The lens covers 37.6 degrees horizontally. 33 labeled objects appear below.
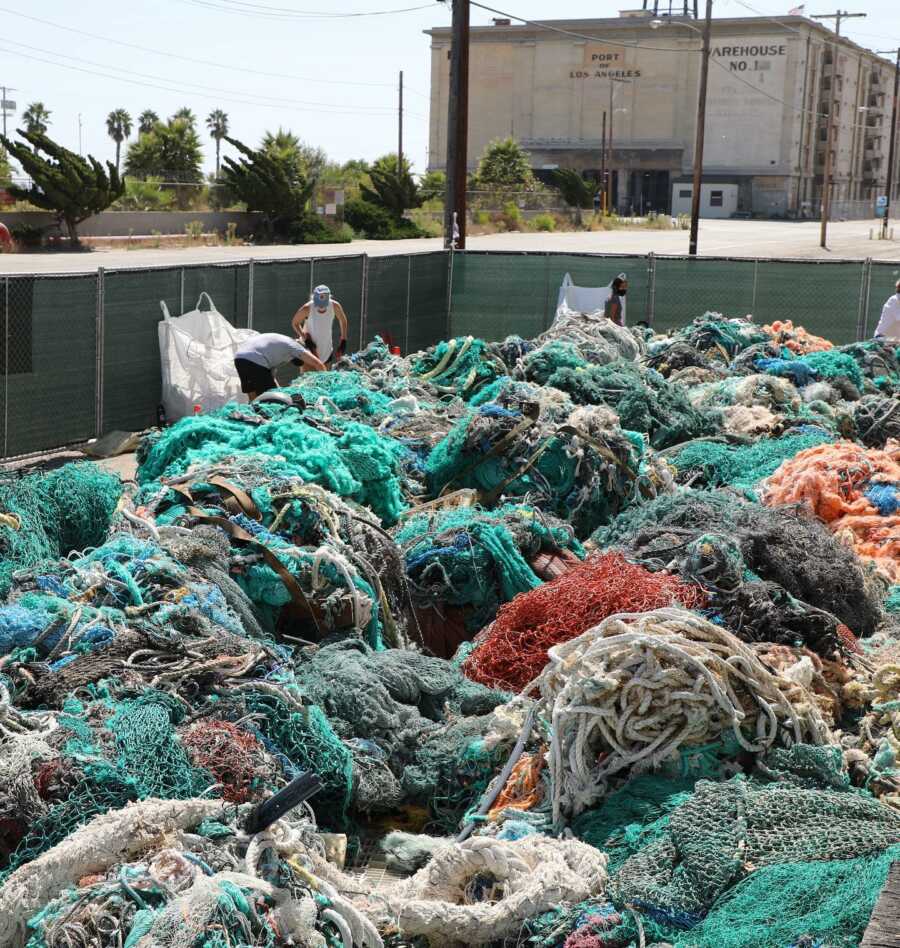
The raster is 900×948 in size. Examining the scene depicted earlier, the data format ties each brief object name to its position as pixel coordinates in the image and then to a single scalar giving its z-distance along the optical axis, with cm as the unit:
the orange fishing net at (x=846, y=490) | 858
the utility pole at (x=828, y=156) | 5001
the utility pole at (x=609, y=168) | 7788
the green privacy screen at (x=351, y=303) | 1234
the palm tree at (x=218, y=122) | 9931
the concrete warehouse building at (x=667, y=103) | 8281
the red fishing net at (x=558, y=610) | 637
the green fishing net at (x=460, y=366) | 1239
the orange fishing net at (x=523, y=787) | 514
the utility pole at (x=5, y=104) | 8250
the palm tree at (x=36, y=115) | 8706
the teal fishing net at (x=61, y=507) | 710
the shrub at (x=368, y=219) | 5450
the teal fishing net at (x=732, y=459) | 1041
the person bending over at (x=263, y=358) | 1205
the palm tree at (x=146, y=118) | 10150
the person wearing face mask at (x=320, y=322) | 1465
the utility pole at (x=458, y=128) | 2209
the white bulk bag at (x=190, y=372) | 1388
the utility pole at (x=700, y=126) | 3378
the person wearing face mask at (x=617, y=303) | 1777
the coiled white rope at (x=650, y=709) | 498
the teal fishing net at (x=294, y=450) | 795
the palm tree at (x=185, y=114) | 7534
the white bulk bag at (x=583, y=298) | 1973
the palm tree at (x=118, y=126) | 9894
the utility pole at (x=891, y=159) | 6253
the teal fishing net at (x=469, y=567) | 756
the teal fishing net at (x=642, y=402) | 1136
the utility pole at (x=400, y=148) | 6119
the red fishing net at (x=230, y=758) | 481
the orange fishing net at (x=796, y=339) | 1611
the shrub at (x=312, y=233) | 4938
